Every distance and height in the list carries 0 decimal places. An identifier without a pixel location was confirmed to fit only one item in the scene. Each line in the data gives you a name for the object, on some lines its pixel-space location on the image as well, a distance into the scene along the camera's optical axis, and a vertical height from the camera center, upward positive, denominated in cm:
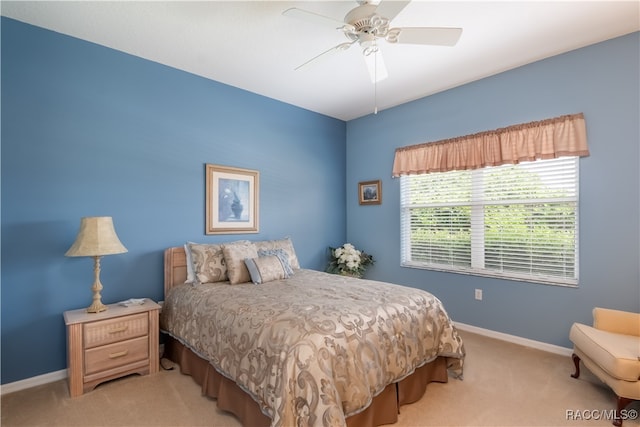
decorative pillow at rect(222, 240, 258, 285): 288 -45
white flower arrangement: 431 -69
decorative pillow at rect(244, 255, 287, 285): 287 -53
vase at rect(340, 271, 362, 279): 429 -84
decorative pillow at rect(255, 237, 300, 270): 348 -38
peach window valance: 285 +70
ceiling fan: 188 +121
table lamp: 232 -23
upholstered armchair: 188 -90
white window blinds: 298 -9
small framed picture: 448 +31
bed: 157 -81
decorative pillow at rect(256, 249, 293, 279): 309 -45
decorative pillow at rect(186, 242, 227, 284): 290 -48
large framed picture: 341 +16
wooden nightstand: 223 -101
